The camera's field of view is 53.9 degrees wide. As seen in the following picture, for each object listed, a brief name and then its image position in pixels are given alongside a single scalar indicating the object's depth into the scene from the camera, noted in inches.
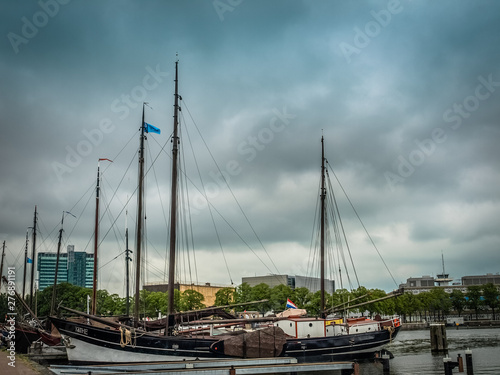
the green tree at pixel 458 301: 7052.2
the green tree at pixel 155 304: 4547.2
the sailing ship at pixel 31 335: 1916.8
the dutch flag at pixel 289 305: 2102.9
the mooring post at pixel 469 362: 1261.3
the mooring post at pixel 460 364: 1328.4
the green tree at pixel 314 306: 4210.1
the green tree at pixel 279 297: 4362.7
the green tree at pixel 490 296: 6830.7
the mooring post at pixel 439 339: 2206.0
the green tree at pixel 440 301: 6670.8
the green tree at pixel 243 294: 4336.9
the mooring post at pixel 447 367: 1142.5
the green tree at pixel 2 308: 4298.7
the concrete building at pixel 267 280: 7396.7
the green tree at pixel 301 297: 4334.2
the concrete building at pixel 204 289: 6889.8
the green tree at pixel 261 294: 4335.6
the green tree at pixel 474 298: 6859.7
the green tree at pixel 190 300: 4474.4
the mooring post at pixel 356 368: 893.8
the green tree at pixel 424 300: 6445.4
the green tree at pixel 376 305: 4795.8
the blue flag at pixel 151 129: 1726.1
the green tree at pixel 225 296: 4529.0
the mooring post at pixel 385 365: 1453.0
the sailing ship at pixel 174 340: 1354.6
